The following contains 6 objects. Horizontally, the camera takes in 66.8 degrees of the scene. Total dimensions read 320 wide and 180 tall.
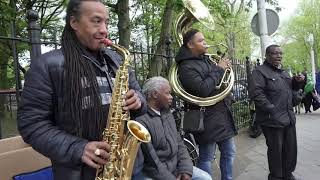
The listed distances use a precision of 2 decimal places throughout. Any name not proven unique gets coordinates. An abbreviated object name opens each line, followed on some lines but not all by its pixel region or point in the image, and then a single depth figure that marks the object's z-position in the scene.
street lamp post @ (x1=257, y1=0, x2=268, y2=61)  4.78
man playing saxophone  1.24
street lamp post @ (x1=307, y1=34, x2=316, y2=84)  21.73
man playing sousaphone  2.63
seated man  1.97
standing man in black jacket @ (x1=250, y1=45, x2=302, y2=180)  2.96
